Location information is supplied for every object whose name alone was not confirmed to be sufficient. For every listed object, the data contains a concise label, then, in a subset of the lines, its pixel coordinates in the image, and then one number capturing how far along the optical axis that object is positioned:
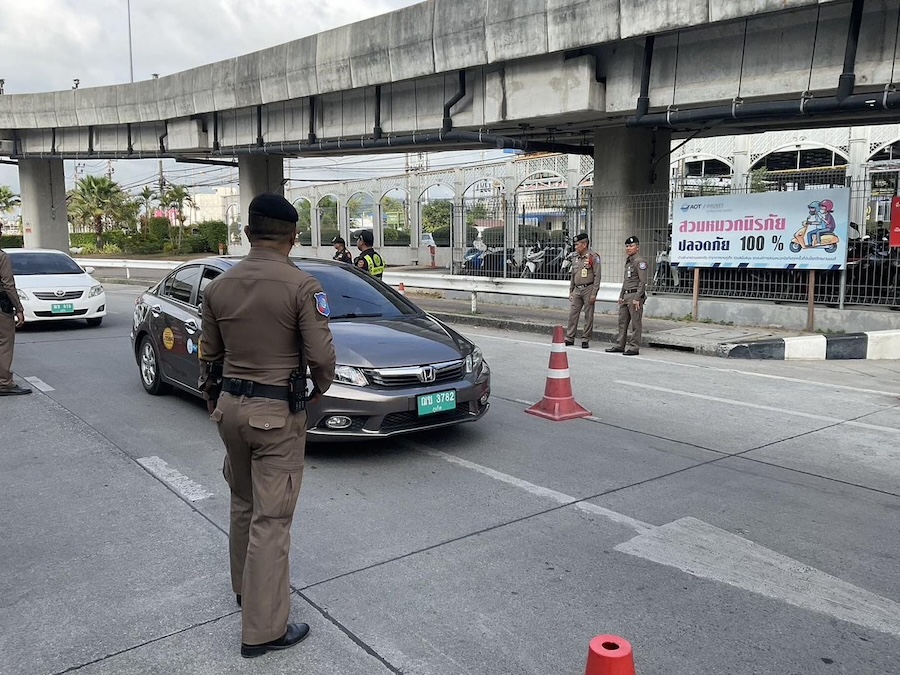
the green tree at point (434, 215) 45.59
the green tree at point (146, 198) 62.12
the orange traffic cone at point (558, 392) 7.27
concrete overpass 11.63
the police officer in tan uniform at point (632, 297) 11.05
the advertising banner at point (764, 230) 12.47
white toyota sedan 12.88
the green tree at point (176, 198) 60.53
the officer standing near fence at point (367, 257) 11.85
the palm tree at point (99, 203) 56.81
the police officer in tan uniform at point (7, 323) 8.08
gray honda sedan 5.60
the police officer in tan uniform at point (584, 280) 11.91
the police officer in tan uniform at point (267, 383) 3.14
